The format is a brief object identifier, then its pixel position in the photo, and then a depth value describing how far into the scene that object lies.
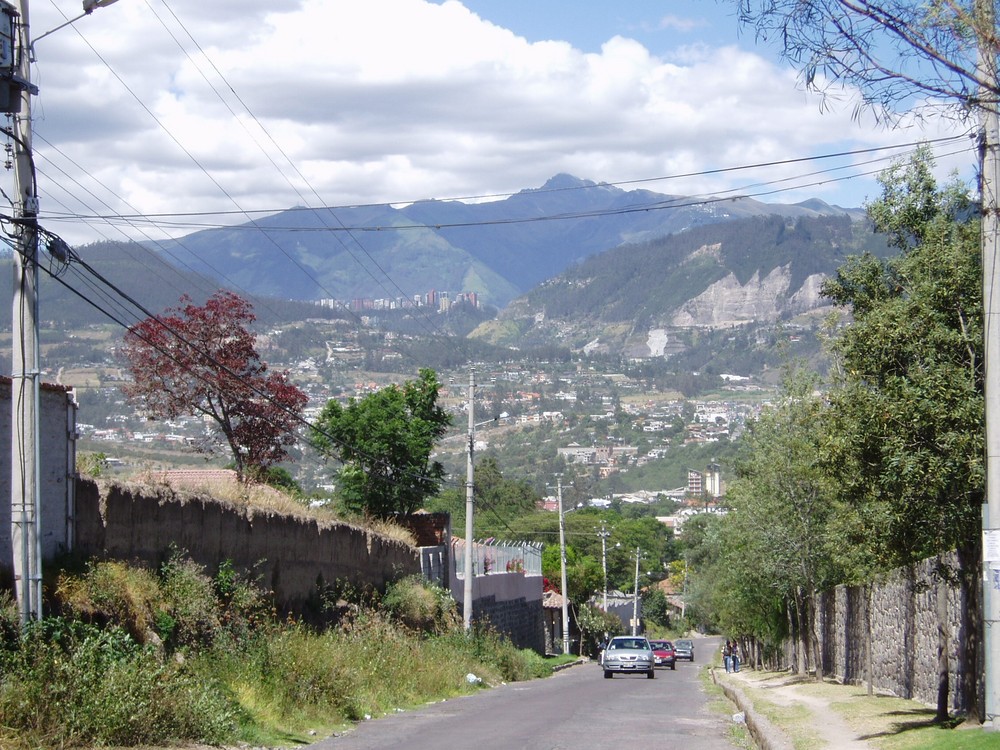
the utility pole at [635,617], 92.86
